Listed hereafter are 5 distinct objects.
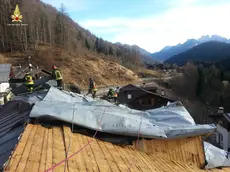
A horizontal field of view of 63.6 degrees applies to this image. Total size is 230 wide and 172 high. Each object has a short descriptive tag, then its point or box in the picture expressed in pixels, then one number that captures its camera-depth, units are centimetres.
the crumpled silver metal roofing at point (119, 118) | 371
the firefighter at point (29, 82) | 832
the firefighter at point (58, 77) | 827
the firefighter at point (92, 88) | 1208
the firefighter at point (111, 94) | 1214
